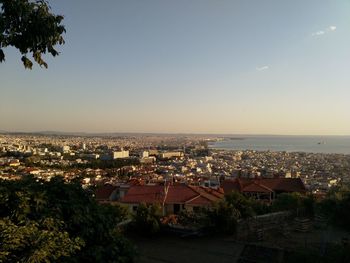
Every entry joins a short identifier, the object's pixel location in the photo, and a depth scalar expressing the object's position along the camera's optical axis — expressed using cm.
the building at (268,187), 1734
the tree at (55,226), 279
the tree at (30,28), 331
